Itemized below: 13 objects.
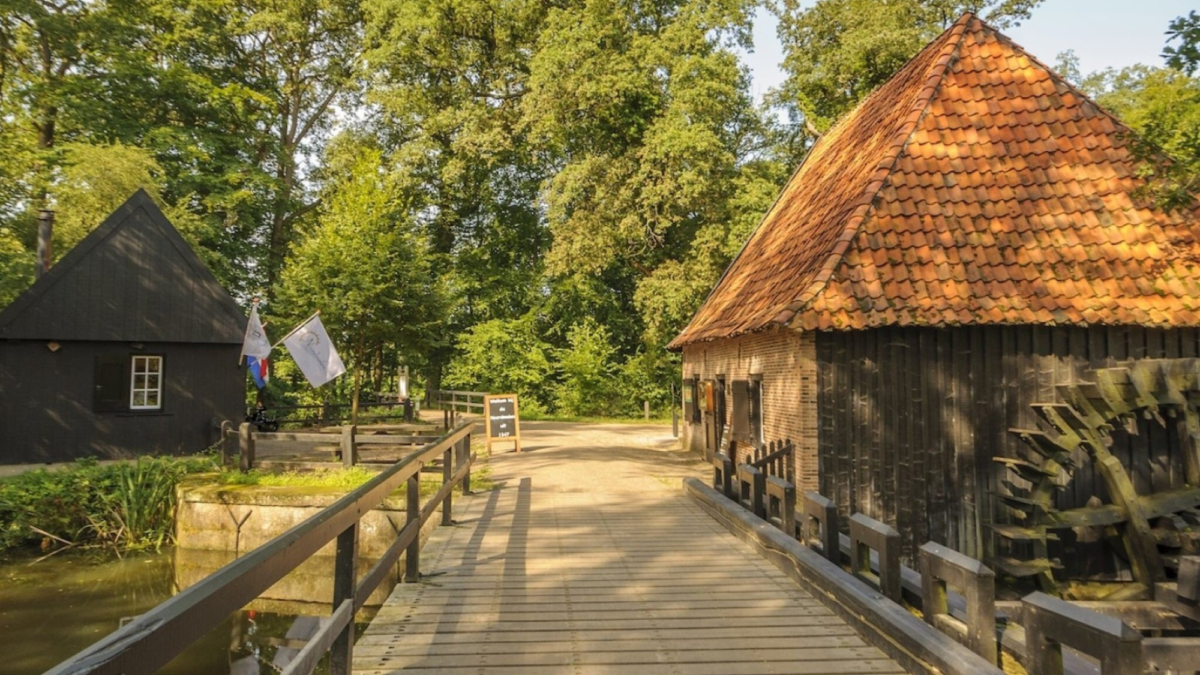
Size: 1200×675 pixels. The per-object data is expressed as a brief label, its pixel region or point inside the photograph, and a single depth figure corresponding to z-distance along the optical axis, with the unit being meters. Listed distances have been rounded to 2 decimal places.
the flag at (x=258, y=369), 20.08
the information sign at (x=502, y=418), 18.84
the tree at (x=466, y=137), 32.44
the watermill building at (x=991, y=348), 9.60
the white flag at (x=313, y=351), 18.17
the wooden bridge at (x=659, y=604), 3.20
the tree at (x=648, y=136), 25.53
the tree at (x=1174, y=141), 8.88
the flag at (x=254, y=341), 19.52
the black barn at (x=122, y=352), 17.77
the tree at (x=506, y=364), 37.50
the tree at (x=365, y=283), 21.83
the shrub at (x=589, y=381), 36.44
